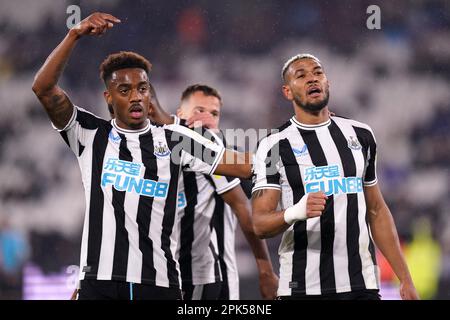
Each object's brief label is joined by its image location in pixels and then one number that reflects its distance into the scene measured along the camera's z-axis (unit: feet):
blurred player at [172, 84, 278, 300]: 26.63
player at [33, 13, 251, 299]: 21.40
